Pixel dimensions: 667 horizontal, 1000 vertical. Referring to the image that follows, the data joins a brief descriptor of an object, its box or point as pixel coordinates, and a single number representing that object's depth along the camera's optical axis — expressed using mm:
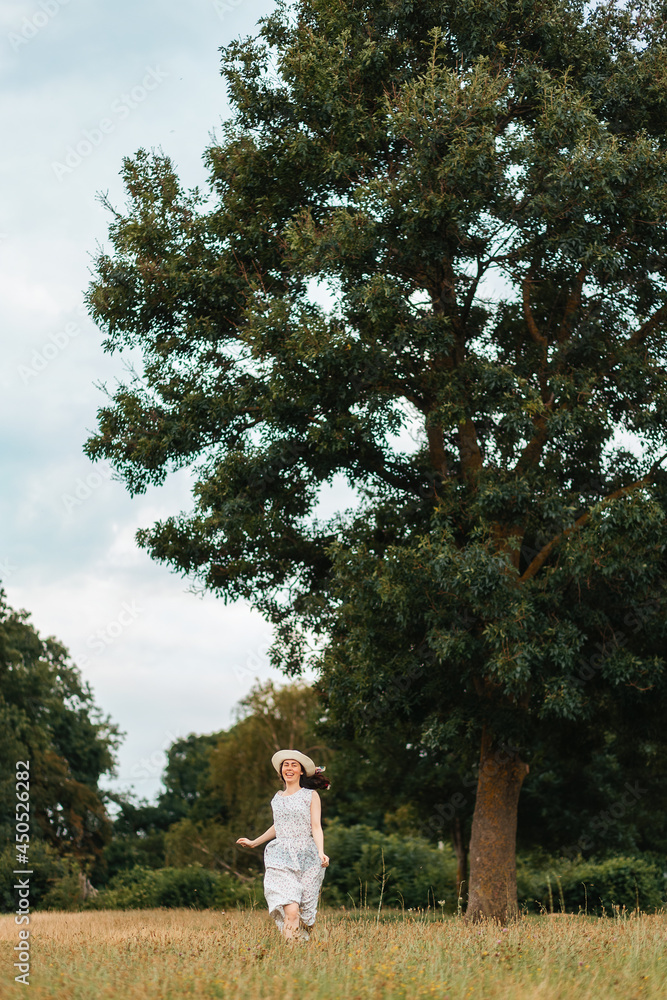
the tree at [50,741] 33500
